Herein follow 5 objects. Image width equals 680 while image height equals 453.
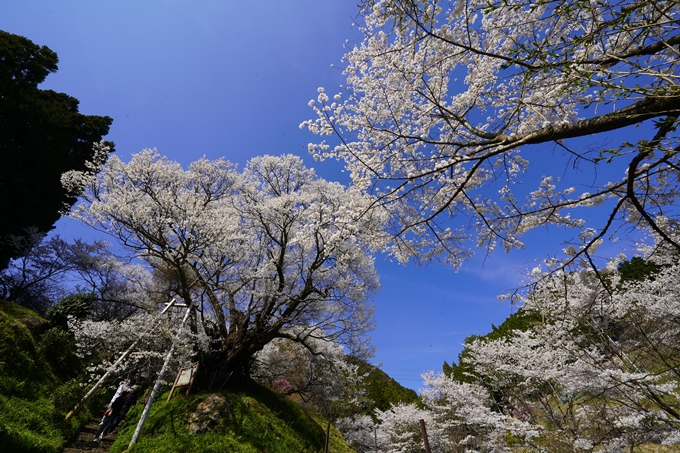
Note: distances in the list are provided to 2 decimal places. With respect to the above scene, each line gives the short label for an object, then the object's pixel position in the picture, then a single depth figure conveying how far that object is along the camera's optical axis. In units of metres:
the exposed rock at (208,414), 7.05
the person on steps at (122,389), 6.79
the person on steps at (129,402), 7.40
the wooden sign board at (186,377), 8.78
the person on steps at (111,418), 6.51
